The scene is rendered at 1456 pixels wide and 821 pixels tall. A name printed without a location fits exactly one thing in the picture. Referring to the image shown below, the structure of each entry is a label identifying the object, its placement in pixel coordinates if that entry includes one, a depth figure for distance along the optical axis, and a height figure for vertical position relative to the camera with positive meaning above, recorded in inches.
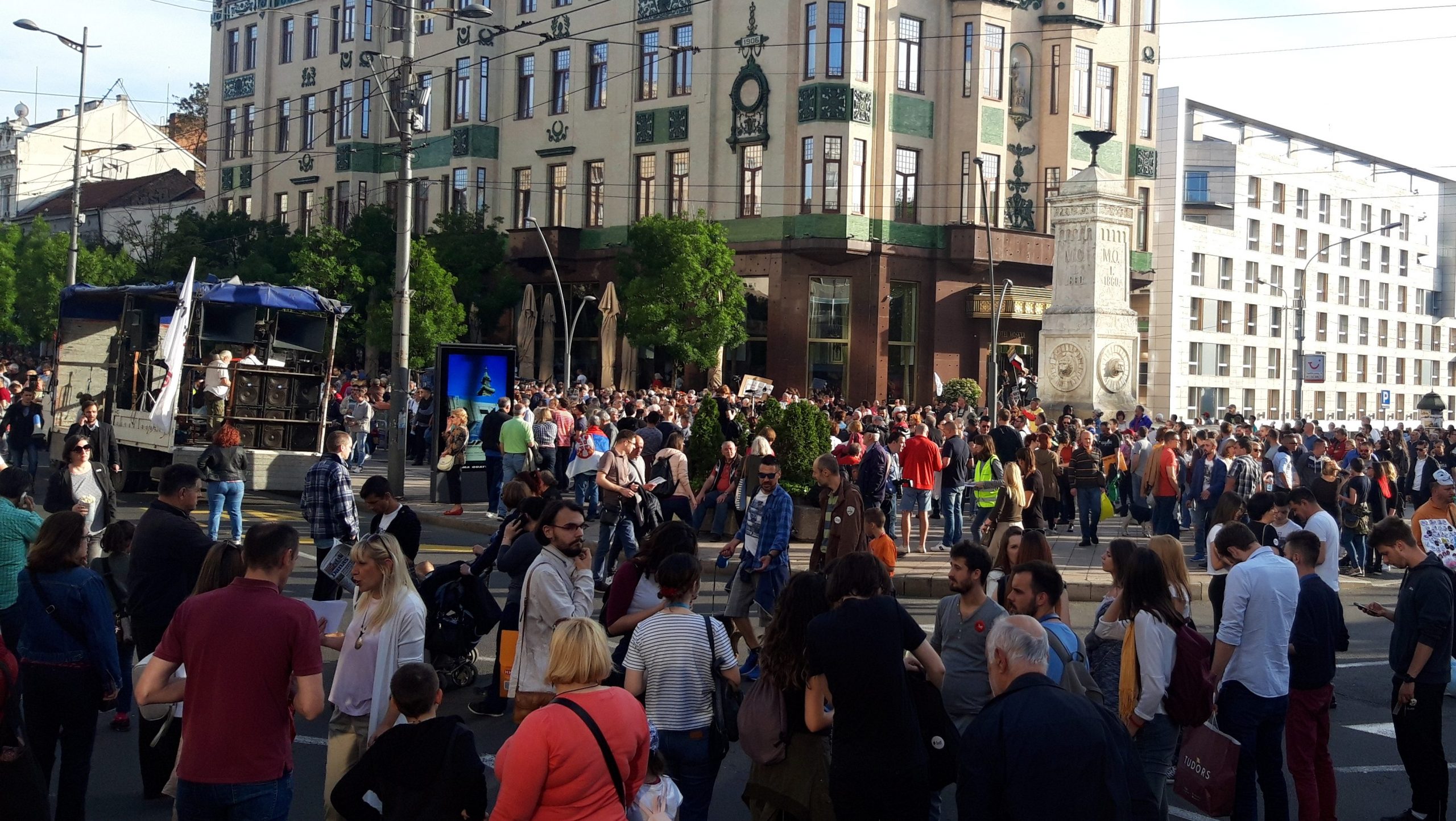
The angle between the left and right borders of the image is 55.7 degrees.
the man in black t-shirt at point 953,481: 724.0 -34.9
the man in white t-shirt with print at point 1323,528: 374.6 -29.1
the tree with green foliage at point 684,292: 1487.5 +125.8
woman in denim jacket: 247.8 -47.3
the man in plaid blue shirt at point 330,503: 429.4 -33.2
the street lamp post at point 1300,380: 1428.4 +46.8
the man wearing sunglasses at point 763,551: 404.8 -42.3
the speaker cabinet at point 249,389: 832.9 +3.6
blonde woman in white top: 243.0 -44.5
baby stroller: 367.9 -56.7
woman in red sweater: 176.2 -45.1
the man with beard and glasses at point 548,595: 285.9 -40.1
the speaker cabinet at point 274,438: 853.2 -26.5
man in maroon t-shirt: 199.2 -43.2
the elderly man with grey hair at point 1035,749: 168.9 -41.4
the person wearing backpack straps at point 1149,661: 241.1 -42.4
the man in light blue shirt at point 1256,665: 267.1 -47.0
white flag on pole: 717.9 +20.7
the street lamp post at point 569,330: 1435.8 +88.3
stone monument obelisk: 1213.1 +97.6
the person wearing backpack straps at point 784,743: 219.5 -53.4
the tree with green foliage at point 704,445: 744.3 -20.1
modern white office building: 2324.1 +282.6
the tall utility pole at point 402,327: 852.6 +44.9
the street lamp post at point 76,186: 1541.6 +243.8
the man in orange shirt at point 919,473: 709.3 -30.7
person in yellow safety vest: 674.8 -30.7
